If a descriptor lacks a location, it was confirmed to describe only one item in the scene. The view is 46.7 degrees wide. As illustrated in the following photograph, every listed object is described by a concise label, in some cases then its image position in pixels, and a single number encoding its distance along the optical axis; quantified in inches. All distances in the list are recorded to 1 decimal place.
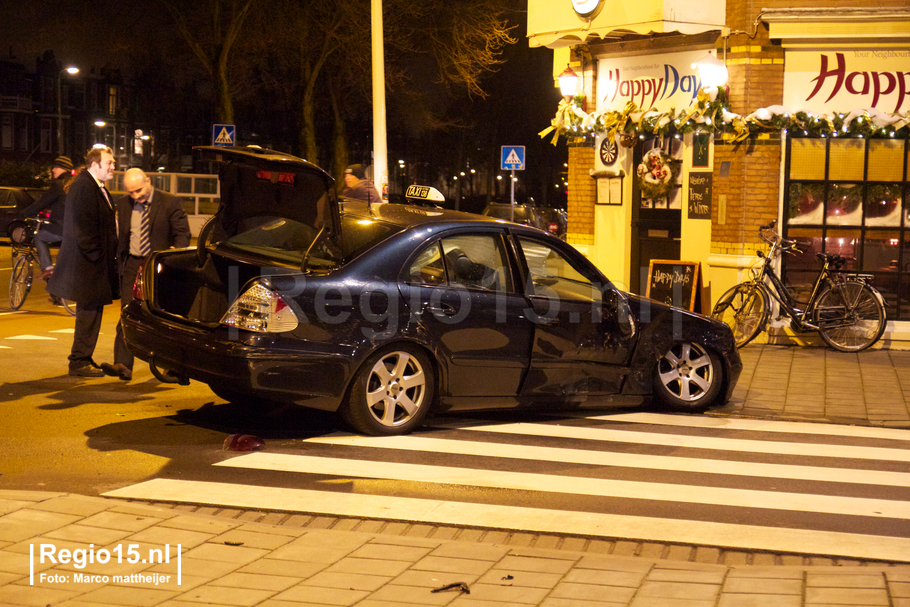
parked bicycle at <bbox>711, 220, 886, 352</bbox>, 479.5
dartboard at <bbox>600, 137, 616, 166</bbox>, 567.2
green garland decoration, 493.7
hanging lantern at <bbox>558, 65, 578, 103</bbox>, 568.4
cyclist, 549.1
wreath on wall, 549.3
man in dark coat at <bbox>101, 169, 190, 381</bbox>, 357.7
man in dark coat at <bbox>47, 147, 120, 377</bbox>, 352.2
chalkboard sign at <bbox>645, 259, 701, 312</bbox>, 518.6
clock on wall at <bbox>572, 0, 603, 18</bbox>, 527.7
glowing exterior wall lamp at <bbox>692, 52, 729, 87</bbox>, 503.5
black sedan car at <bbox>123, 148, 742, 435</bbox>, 260.7
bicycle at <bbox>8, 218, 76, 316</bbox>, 578.6
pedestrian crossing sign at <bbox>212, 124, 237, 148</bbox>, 740.0
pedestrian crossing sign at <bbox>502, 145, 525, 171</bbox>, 1059.3
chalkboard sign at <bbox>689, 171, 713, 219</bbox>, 527.2
